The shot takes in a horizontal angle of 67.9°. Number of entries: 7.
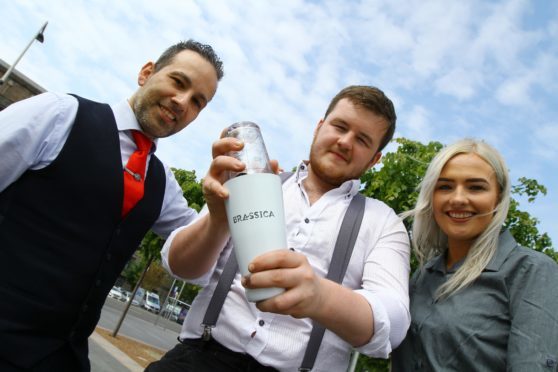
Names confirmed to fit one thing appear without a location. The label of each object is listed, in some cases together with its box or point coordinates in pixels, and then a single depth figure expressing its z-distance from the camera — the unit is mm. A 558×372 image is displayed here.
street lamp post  19130
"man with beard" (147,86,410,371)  989
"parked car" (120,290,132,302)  39688
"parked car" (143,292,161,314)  43594
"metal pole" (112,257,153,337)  12609
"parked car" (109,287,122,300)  38669
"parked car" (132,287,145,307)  45538
